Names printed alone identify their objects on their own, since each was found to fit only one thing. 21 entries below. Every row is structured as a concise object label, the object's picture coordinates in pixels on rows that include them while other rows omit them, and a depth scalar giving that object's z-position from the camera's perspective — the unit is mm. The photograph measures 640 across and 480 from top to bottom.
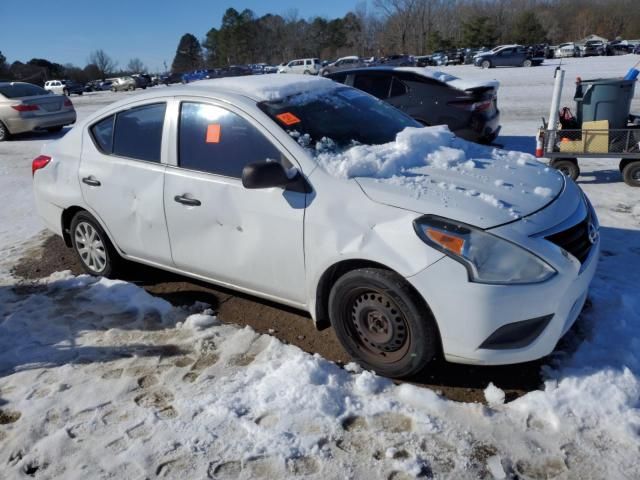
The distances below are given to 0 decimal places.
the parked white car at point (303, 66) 47650
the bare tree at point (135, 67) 112475
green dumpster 6551
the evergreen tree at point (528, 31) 70438
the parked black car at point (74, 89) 52250
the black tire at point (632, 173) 6523
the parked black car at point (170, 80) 56069
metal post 6703
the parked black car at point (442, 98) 8102
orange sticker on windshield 3529
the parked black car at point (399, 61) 44200
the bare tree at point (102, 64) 101062
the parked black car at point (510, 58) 40094
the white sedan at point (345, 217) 2760
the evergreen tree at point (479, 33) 68750
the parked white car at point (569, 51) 49119
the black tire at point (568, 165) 6891
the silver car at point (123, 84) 52906
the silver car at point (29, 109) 13391
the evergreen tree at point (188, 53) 109169
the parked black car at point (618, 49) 49594
